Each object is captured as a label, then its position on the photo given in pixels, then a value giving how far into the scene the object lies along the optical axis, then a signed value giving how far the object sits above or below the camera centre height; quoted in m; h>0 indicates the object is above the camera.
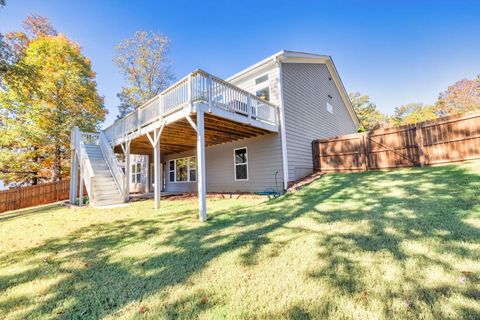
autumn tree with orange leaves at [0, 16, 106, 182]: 13.83 +4.74
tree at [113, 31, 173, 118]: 19.94 +10.76
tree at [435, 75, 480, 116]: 23.88 +7.76
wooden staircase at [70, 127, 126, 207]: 9.00 +0.47
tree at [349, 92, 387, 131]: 32.62 +8.87
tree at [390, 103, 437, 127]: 28.06 +7.57
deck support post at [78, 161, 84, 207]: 9.57 -0.17
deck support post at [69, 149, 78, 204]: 10.81 +0.20
